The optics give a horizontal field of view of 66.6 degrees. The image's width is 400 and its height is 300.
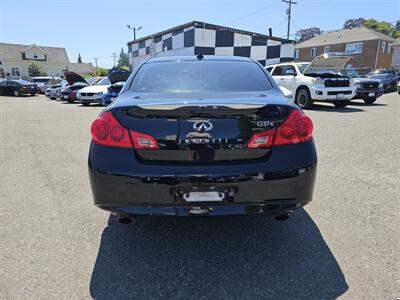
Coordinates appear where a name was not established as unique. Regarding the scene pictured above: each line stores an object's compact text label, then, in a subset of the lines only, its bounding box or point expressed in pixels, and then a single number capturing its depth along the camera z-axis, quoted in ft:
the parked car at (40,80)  98.24
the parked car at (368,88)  39.40
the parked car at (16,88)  78.54
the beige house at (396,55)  134.72
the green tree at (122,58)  358.60
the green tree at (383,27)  219.41
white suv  32.83
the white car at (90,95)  45.69
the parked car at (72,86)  53.93
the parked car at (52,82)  80.46
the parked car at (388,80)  64.65
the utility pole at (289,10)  109.40
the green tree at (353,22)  246.68
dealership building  57.57
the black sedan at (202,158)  6.29
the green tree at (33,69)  161.58
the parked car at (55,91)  63.39
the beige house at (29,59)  160.97
